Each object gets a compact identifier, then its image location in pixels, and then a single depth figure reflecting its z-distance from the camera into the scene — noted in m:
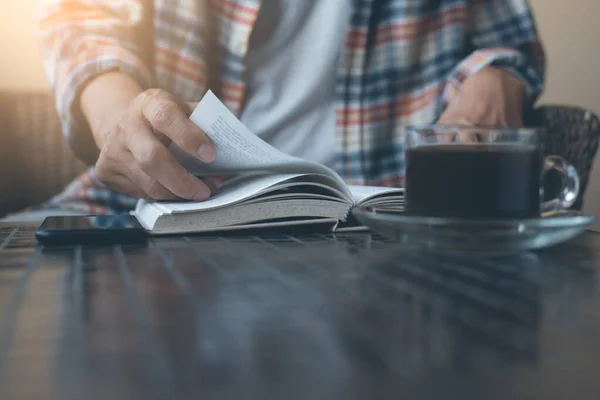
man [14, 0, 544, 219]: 1.05
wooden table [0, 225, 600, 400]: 0.23
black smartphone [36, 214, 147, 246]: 0.57
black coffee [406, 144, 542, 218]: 0.53
